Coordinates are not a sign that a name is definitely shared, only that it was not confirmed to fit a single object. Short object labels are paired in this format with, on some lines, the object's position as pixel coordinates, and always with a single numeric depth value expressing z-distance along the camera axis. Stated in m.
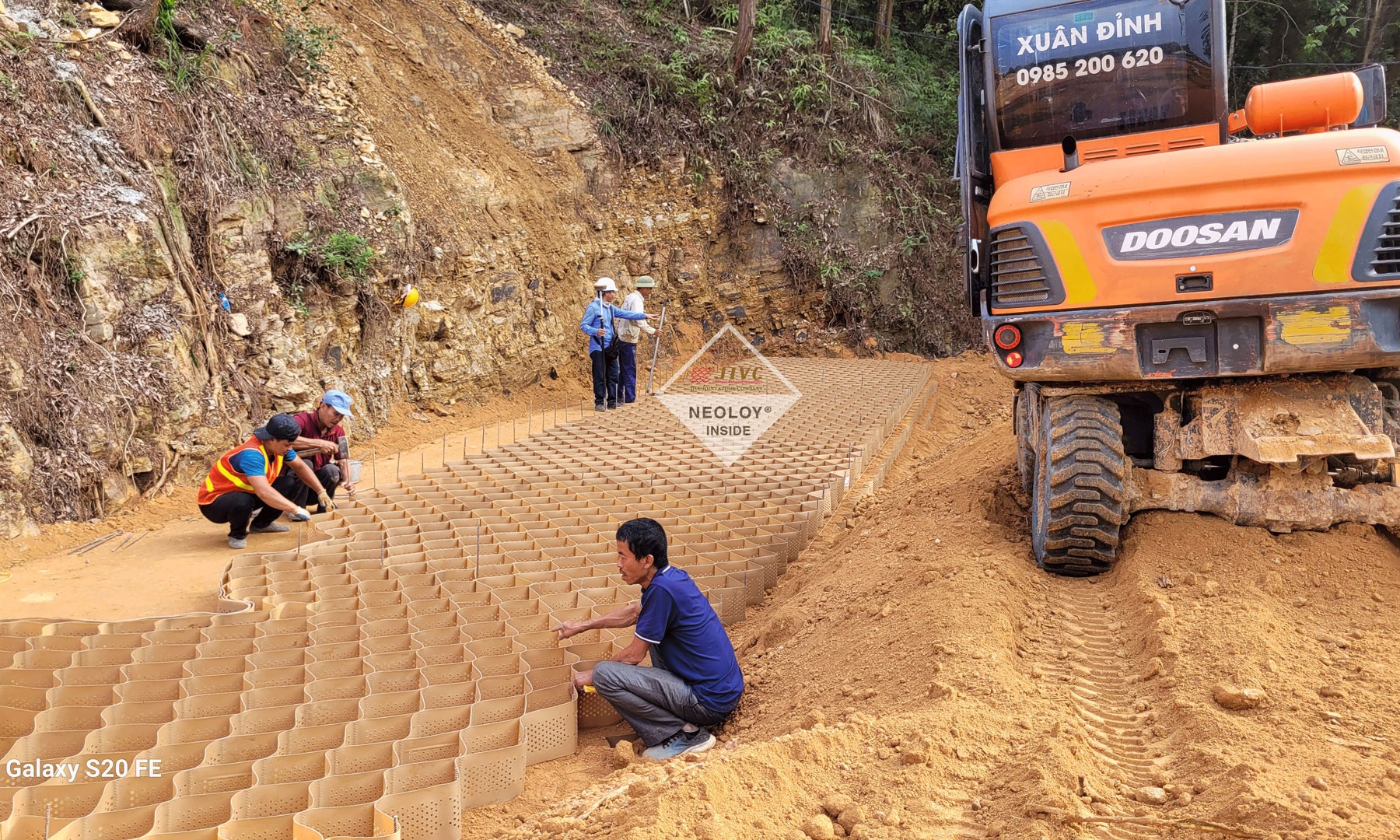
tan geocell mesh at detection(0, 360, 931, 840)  2.68
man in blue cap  5.78
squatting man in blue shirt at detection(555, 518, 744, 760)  3.26
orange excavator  3.52
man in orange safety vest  5.35
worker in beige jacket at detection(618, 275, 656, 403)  9.26
